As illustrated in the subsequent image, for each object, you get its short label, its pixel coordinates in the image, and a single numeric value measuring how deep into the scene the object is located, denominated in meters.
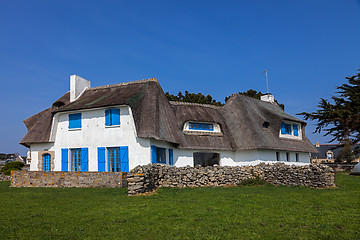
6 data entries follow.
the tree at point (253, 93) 44.34
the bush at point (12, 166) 26.55
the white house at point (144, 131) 19.69
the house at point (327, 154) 61.34
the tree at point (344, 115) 35.94
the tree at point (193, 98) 40.41
